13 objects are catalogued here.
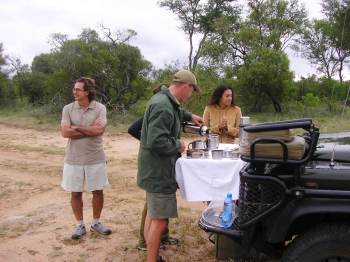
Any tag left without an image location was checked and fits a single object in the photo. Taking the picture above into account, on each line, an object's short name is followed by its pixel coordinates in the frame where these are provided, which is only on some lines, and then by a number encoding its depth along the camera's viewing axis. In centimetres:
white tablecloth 345
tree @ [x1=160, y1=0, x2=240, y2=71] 2423
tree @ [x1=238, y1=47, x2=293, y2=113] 1600
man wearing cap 337
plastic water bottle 323
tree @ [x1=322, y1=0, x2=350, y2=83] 1636
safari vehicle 269
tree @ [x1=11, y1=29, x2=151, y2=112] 1789
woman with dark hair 486
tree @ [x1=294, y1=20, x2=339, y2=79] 1828
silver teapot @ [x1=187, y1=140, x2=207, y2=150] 399
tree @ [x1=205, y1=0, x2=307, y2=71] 1744
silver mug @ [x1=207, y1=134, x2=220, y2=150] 402
